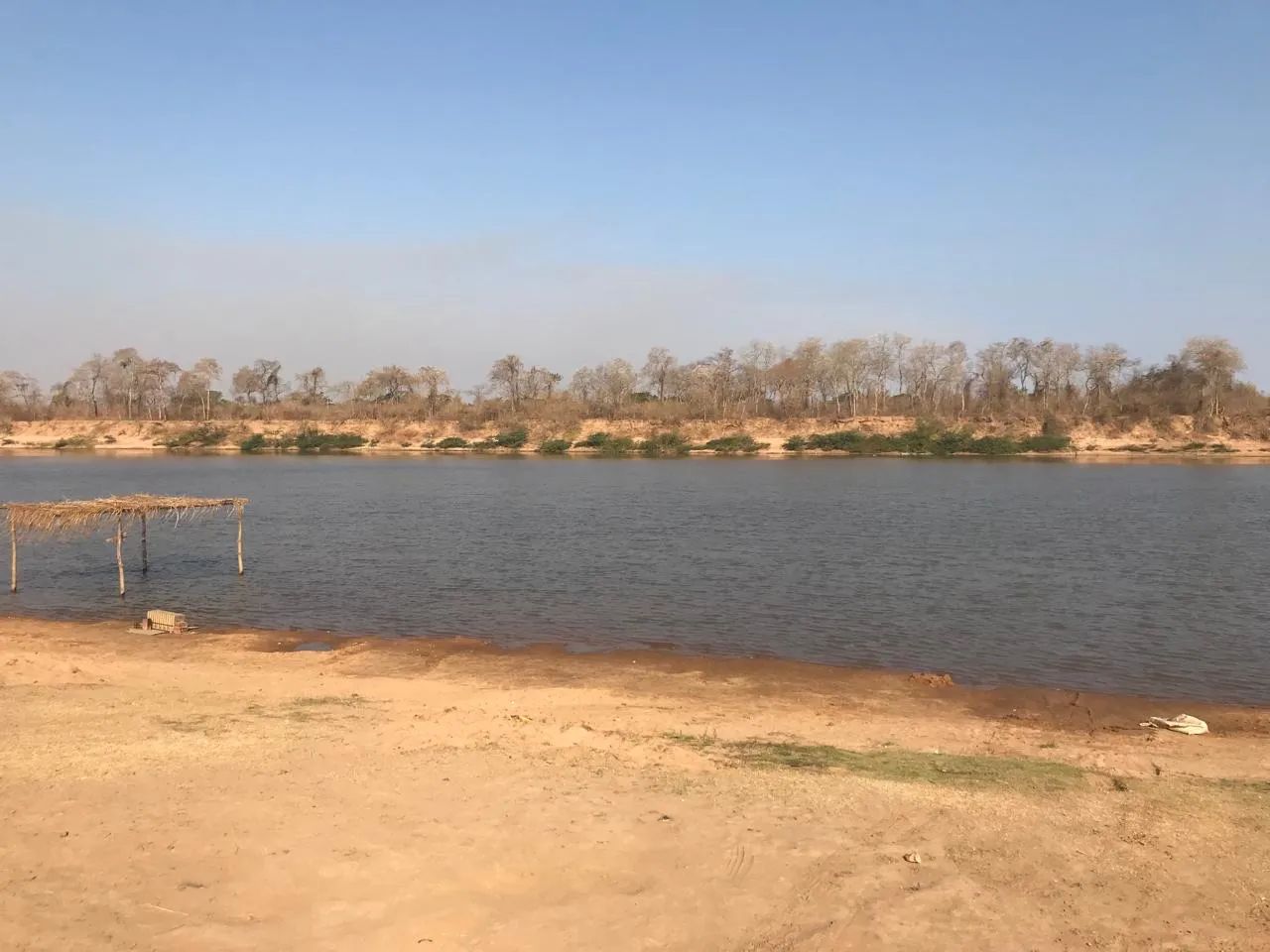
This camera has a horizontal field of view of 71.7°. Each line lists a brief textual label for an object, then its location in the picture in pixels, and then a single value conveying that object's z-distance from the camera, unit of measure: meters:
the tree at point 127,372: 124.31
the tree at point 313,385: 132.75
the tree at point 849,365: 109.44
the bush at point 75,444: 97.12
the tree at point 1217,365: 95.00
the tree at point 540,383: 124.56
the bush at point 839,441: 88.50
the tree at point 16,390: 129.12
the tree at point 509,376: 122.31
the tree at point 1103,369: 107.19
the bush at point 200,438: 98.19
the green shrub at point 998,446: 85.00
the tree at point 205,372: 124.38
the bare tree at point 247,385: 131.88
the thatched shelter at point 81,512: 20.89
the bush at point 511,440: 96.12
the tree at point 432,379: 123.12
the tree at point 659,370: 125.94
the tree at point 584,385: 125.50
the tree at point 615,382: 121.94
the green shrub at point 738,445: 89.75
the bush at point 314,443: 97.75
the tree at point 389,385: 124.06
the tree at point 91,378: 129.00
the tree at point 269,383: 131.00
